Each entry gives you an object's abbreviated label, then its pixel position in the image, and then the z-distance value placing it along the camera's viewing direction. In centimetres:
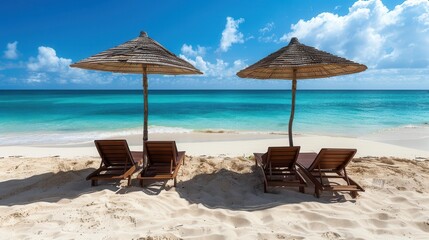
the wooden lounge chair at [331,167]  376
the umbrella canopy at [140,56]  391
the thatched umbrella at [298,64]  411
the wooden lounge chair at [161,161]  432
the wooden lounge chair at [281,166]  398
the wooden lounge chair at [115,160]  422
